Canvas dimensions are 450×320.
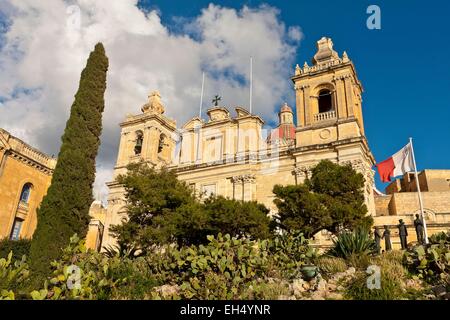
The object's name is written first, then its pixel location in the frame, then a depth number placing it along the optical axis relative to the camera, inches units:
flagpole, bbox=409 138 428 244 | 706.4
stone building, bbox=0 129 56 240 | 1002.7
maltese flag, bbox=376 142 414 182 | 720.0
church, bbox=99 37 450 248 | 963.3
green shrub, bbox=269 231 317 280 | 428.1
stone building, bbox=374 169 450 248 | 834.8
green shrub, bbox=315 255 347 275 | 414.6
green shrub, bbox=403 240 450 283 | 356.2
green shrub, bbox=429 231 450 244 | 441.3
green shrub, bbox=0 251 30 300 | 318.5
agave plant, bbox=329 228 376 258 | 458.9
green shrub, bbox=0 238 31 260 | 805.2
